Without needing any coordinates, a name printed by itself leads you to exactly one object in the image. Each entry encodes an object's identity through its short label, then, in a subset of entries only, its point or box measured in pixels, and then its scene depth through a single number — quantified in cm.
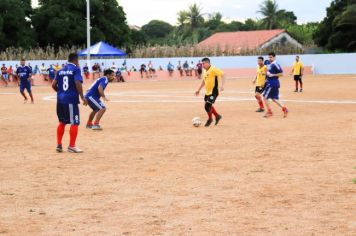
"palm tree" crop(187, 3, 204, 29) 13112
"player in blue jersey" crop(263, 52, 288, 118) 2022
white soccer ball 1750
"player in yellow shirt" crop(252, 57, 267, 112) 2177
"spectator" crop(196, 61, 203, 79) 5819
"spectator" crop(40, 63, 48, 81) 5044
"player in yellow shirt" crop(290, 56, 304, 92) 3450
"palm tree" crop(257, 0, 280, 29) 11800
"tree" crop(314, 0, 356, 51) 7262
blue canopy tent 5400
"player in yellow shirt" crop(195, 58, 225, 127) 1794
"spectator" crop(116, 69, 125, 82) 5394
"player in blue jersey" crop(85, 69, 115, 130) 1734
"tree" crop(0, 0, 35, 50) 6706
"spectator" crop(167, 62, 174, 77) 5816
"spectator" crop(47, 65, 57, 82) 4931
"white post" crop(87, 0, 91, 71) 5027
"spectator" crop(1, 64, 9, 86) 4809
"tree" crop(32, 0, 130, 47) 7219
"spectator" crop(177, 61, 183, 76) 5894
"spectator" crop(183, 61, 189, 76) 5962
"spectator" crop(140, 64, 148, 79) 5603
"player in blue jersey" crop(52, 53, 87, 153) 1282
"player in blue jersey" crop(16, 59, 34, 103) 2720
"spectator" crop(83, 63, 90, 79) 5219
